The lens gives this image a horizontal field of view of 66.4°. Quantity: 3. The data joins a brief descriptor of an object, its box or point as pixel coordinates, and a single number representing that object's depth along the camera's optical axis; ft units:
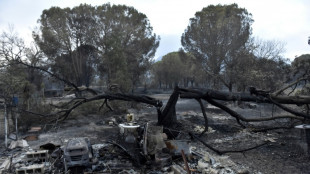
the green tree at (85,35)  88.48
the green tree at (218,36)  84.28
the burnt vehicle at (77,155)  18.60
